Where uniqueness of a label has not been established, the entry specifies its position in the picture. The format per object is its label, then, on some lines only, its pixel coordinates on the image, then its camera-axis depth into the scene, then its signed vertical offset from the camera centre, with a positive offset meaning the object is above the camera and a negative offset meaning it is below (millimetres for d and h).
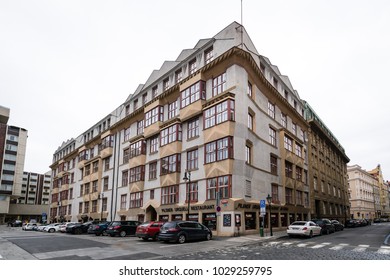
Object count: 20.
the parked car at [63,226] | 37084 -3129
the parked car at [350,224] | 49500 -3223
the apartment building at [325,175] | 47219 +4869
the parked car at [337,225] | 34503 -2495
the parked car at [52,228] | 41031 -3538
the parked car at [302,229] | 24438 -2023
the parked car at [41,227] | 43888 -3834
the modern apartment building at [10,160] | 84062 +11502
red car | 23000 -2117
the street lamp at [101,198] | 46562 +440
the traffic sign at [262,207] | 24172 -347
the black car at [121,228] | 28375 -2447
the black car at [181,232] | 20484 -1978
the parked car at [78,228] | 35188 -3048
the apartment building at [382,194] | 112081 +3422
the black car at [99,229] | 31530 -2790
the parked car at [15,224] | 70075 -5319
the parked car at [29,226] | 49312 -4094
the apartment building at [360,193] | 89250 +2908
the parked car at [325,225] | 29073 -2061
